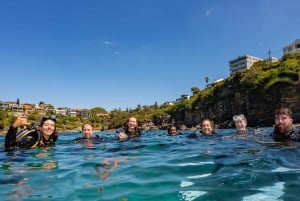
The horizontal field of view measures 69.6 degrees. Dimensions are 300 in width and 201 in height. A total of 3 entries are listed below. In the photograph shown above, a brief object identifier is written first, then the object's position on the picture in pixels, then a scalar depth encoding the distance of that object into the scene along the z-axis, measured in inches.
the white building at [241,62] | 3914.2
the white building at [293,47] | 2839.4
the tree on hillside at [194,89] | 2997.5
